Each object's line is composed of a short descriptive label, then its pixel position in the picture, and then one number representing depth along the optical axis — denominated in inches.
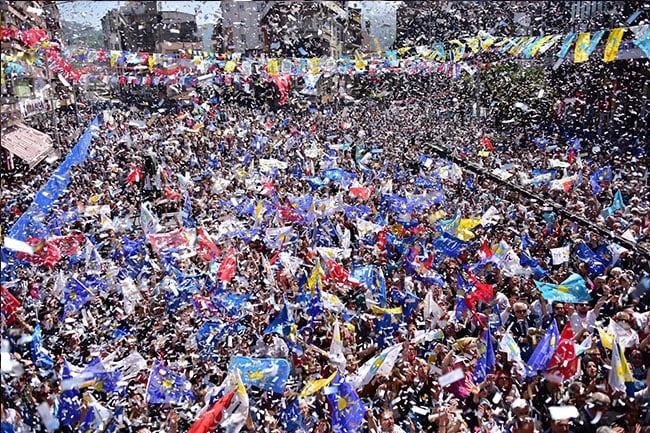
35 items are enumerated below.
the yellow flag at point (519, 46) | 797.6
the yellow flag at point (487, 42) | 851.2
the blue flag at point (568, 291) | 303.3
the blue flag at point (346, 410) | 231.9
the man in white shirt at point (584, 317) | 289.6
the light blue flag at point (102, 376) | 261.1
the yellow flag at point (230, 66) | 1159.6
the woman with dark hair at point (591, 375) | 242.4
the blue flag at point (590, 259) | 377.7
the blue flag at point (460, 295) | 323.9
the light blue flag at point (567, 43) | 709.3
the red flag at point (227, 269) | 378.0
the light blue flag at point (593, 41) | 664.6
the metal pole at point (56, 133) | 912.3
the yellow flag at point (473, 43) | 879.1
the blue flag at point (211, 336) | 304.7
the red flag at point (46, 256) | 407.3
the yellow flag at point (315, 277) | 334.7
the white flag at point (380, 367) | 261.3
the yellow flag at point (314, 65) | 1196.5
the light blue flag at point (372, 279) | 348.5
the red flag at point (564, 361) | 252.7
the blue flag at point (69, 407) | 249.8
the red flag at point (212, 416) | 220.8
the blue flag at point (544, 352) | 254.2
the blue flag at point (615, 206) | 466.9
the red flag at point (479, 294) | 327.3
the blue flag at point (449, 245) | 417.1
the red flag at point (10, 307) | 305.3
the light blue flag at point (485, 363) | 258.7
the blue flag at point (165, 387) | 256.4
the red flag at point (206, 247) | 419.8
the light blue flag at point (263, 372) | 250.4
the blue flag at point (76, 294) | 358.0
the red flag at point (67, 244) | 437.5
